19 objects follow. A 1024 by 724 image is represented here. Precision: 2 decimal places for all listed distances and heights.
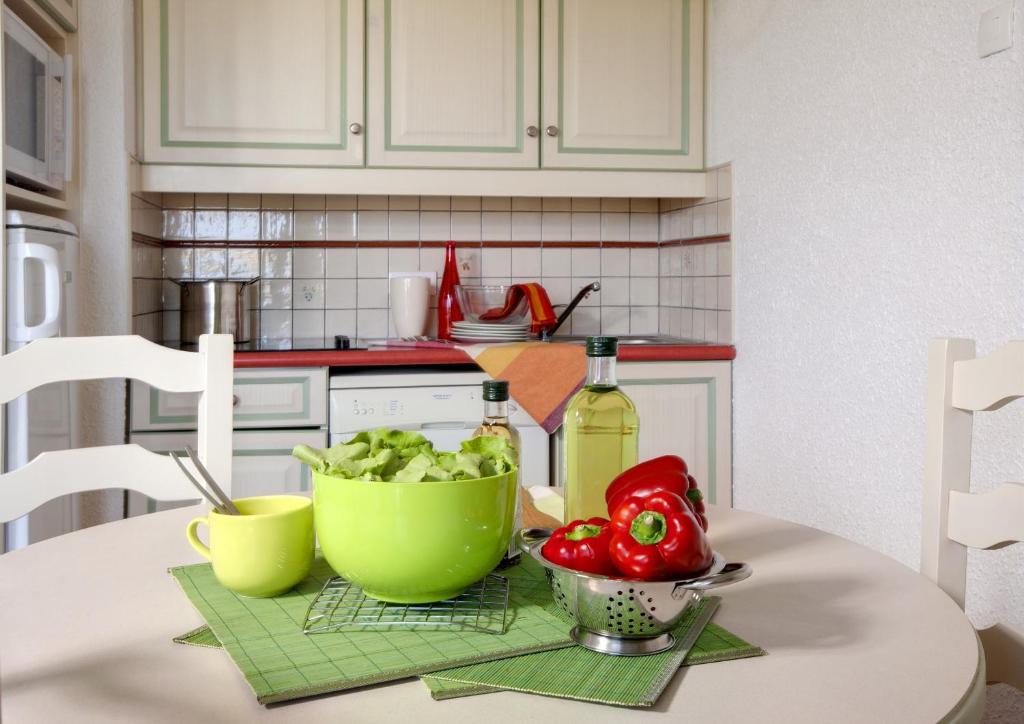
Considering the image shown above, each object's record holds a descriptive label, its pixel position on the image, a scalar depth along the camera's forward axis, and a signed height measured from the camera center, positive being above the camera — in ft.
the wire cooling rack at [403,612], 2.73 -0.87
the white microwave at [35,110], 6.79 +1.50
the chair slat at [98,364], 4.19 -0.25
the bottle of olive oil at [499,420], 3.27 -0.37
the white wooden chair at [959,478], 3.50 -0.61
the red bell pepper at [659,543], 2.56 -0.61
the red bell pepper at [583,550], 2.66 -0.65
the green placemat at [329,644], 2.36 -0.88
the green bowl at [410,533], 2.73 -0.63
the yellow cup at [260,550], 2.92 -0.72
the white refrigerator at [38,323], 6.63 -0.11
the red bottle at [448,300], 10.18 +0.12
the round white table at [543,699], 2.23 -0.90
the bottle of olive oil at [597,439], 3.30 -0.44
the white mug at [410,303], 10.23 +0.08
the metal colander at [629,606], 2.53 -0.77
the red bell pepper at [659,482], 2.96 -0.52
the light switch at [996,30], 5.65 +1.68
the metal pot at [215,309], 9.46 +0.00
